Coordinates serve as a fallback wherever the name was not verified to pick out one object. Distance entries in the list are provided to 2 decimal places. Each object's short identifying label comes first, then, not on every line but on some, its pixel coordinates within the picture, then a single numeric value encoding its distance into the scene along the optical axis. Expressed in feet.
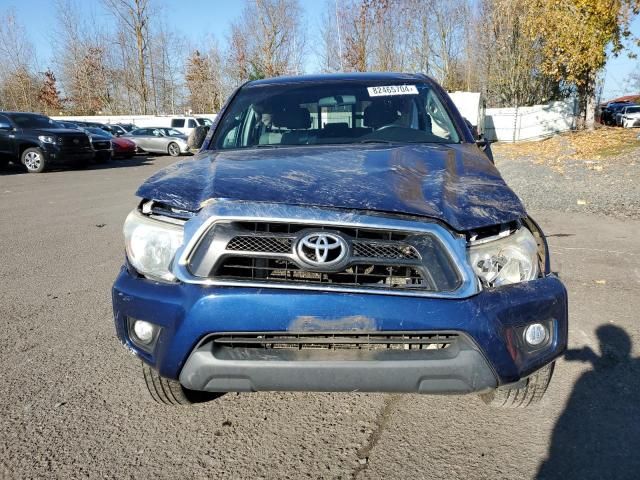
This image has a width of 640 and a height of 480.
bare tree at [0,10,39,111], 137.90
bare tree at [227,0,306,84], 126.00
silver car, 80.33
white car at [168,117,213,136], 91.30
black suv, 50.47
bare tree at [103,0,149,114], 137.17
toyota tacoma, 6.53
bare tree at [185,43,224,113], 158.62
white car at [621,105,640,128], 104.99
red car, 70.23
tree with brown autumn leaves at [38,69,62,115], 155.94
